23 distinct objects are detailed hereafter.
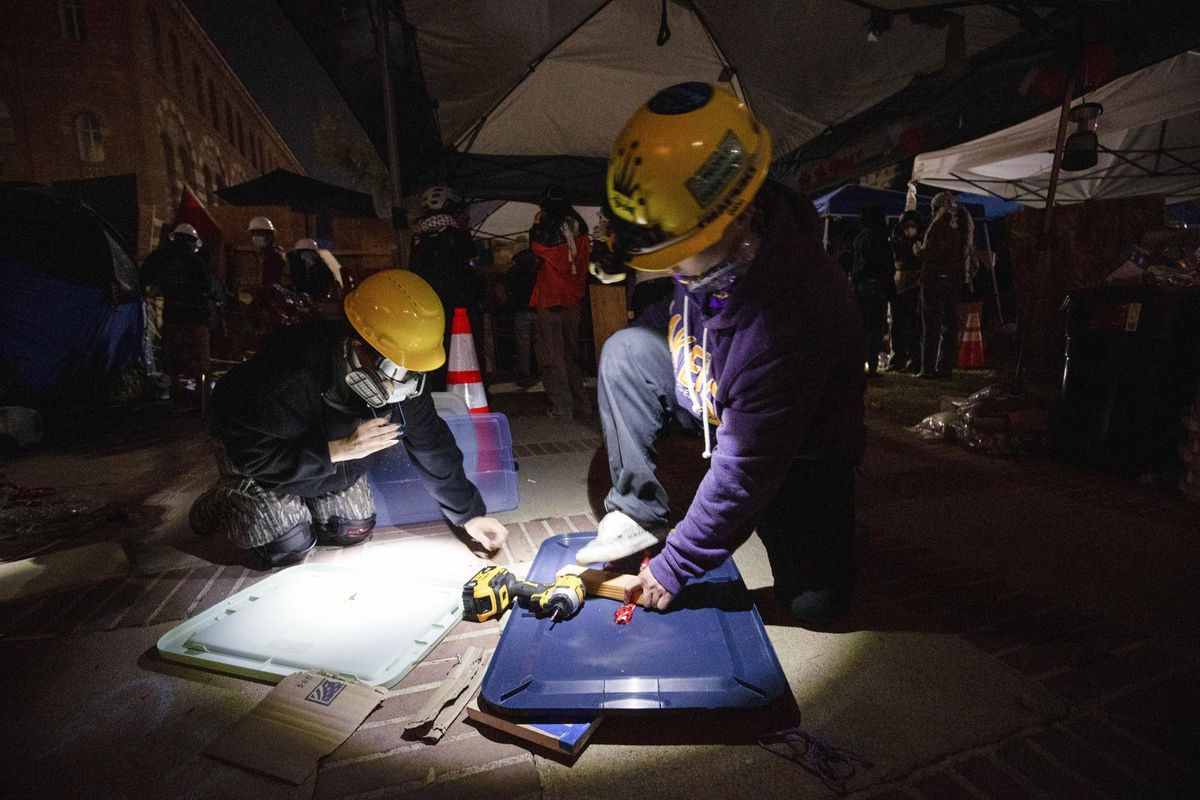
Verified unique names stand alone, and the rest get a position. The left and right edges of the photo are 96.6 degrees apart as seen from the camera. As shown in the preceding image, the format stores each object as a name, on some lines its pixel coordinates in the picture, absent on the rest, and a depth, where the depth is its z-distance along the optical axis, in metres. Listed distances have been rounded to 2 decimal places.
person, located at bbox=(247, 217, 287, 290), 6.10
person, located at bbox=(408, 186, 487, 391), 4.63
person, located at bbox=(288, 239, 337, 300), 5.26
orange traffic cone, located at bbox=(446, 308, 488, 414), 3.65
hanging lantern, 4.17
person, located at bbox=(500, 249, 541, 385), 6.91
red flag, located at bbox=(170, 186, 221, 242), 7.45
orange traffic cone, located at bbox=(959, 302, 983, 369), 7.39
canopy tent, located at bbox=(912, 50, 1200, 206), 5.38
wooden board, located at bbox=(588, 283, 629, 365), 6.25
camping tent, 4.69
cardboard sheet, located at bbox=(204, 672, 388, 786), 1.23
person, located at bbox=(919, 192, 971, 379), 6.26
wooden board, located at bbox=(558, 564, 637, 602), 1.69
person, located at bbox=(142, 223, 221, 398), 5.48
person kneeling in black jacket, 1.92
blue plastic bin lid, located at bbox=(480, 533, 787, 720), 1.29
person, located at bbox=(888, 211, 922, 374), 7.32
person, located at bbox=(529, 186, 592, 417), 4.91
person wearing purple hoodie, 1.31
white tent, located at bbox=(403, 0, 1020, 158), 3.94
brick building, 19.22
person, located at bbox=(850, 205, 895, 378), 6.24
